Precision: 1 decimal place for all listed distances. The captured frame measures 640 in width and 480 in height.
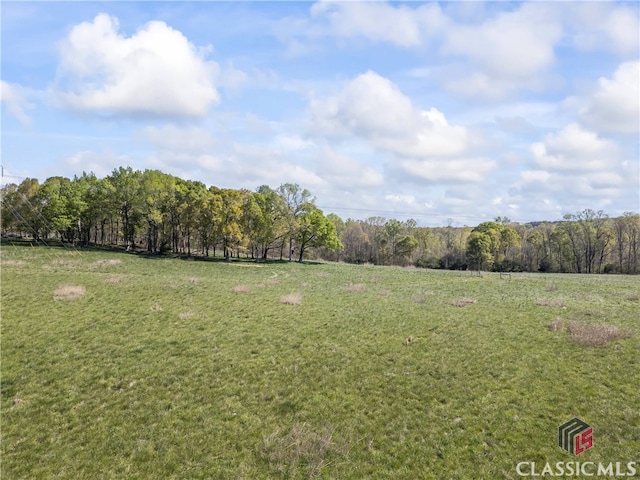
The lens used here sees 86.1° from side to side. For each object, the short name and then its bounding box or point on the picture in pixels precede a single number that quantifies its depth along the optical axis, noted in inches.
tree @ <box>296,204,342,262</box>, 2915.8
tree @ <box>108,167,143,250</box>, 2703.7
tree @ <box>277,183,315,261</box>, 2898.6
